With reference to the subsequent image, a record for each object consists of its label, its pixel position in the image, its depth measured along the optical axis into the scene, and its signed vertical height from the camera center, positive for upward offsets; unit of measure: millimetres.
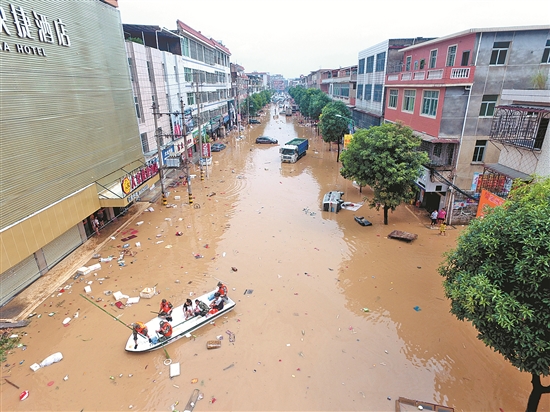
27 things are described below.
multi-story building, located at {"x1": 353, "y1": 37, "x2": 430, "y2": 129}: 25469 +1459
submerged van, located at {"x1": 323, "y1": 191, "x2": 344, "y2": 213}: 19812 -6847
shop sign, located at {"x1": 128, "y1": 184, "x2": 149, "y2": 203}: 16334 -5165
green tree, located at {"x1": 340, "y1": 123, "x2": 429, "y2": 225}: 15438 -3458
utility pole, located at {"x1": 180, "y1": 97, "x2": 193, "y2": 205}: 20783 -6301
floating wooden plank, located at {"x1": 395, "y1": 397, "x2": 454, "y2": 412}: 7344 -7307
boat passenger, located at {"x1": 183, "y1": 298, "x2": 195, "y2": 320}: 10219 -6821
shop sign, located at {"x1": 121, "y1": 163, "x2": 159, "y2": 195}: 15898 -4342
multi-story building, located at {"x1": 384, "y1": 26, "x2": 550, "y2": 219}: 14875 -191
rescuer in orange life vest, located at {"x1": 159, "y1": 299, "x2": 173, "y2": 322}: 10109 -6789
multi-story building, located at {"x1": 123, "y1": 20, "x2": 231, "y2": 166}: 21672 +1285
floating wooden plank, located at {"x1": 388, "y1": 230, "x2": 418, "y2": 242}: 15859 -7213
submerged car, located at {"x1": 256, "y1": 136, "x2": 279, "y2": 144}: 42869 -6215
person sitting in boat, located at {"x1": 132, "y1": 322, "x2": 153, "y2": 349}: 9039 -6624
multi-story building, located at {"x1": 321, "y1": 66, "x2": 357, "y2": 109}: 39031 +1243
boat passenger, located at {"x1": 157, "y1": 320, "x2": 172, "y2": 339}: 9383 -6843
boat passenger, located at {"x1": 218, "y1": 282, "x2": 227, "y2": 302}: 10954 -6676
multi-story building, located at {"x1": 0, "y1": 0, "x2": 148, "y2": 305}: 10453 -1303
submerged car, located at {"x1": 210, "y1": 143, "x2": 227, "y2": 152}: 38266 -6306
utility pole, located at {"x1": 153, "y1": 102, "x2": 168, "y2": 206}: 18969 -4803
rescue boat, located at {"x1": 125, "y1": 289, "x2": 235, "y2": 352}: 9188 -7096
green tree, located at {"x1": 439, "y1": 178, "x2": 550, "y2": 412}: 5340 -3478
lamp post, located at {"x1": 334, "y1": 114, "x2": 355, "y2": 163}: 31200 -3834
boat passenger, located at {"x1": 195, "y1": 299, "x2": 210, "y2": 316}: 10297 -6870
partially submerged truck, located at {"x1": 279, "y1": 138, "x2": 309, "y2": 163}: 32438 -6050
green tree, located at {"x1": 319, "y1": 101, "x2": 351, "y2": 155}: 31828 -3009
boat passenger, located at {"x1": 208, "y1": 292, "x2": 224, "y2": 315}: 10543 -6936
